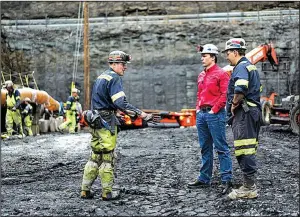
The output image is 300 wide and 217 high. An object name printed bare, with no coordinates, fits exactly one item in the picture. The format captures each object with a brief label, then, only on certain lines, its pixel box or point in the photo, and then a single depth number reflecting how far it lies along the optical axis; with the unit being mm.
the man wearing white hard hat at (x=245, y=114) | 5426
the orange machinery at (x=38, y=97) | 16234
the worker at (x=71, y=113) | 17250
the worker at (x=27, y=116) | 15969
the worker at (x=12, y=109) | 14797
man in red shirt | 6078
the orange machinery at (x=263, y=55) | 17125
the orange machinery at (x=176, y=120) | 19453
